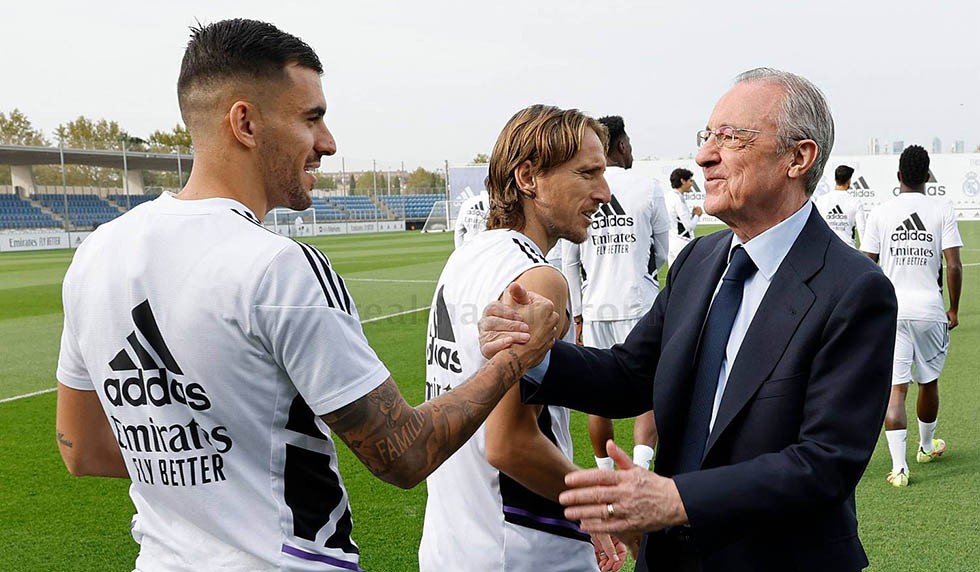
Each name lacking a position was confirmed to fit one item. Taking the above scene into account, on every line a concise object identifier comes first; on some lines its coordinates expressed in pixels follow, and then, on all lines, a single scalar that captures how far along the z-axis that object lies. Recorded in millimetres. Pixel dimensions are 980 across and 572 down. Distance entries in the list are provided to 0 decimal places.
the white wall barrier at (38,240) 36781
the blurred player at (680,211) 14188
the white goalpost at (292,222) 42903
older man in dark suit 1920
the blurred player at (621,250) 7039
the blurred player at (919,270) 6277
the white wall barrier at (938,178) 35938
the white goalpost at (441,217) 47062
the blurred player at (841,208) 11898
